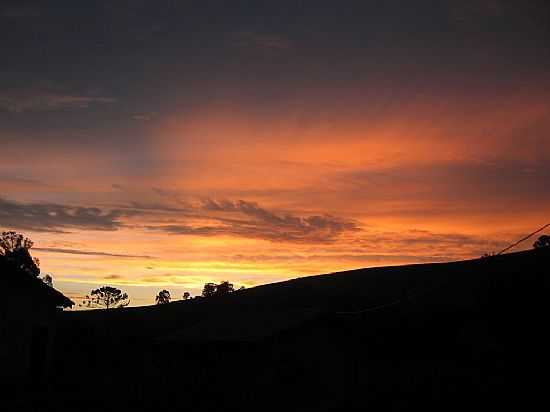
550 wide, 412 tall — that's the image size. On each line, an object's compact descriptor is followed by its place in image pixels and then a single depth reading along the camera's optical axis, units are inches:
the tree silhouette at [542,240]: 3031.5
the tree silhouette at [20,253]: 3417.8
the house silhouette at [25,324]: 791.1
